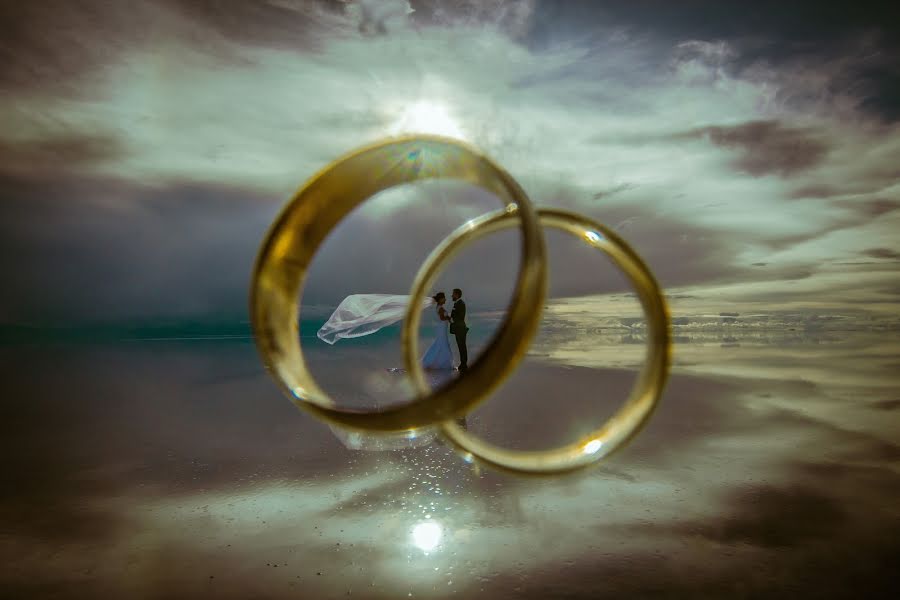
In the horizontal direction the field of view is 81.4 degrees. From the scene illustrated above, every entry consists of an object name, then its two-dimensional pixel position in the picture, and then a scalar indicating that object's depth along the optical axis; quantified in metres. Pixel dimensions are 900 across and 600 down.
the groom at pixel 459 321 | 11.83
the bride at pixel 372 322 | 12.70
